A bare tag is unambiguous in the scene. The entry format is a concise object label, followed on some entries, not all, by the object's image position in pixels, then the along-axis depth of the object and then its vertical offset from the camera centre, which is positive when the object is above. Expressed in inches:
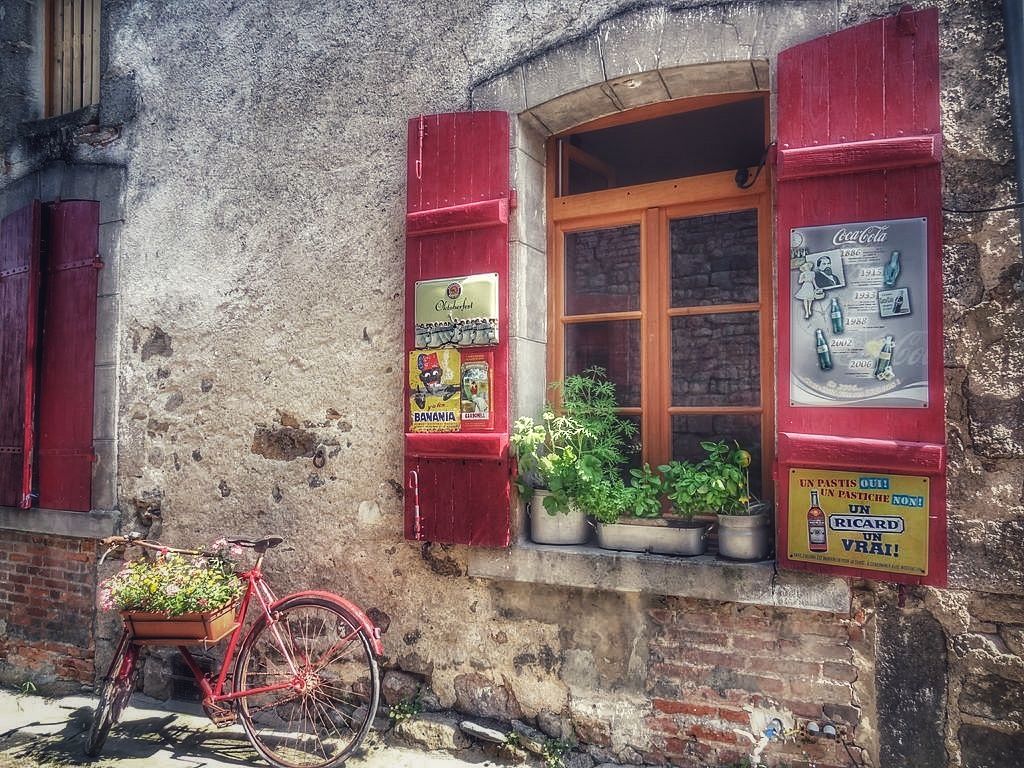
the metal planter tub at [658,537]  128.1 -20.7
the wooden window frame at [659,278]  132.4 +24.1
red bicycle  140.4 -50.9
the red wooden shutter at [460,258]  139.3 +28.0
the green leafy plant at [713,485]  122.2 -11.4
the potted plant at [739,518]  122.6 -16.5
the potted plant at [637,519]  129.5 -17.8
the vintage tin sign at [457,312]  139.9 +18.1
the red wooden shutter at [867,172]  108.8 +34.9
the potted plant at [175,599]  141.0 -33.8
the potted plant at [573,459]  131.3 -8.1
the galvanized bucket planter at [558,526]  137.4 -19.9
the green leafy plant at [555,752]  131.6 -57.3
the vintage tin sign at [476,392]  140.3 +3.6
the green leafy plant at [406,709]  145.9 -55.4
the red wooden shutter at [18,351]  194.1 +15.2
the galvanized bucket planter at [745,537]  122.9 -19.6
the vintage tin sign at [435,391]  143.3 +3.8
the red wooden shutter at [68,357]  189.0 +13.3
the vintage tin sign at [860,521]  108.4 -15.3
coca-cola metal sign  110.3 +13.9
